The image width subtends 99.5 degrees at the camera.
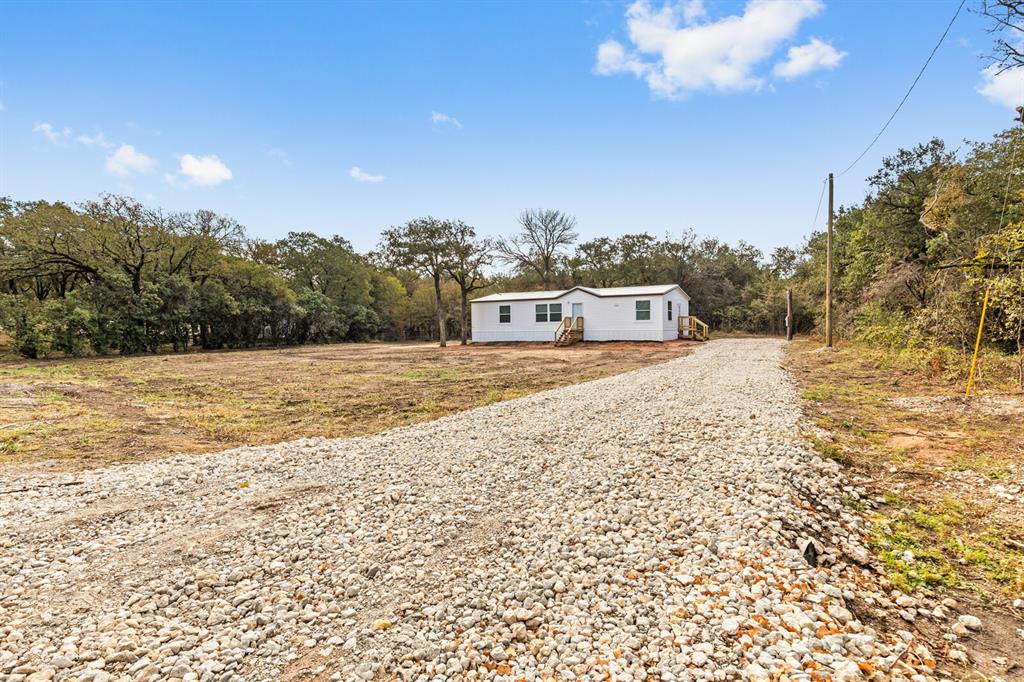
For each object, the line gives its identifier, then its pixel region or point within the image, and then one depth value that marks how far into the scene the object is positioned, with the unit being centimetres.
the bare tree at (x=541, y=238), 3697
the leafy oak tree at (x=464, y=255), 2614
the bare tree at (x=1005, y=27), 593
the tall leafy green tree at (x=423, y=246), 2566
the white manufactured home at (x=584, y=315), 2277
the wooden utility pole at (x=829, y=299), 1483
